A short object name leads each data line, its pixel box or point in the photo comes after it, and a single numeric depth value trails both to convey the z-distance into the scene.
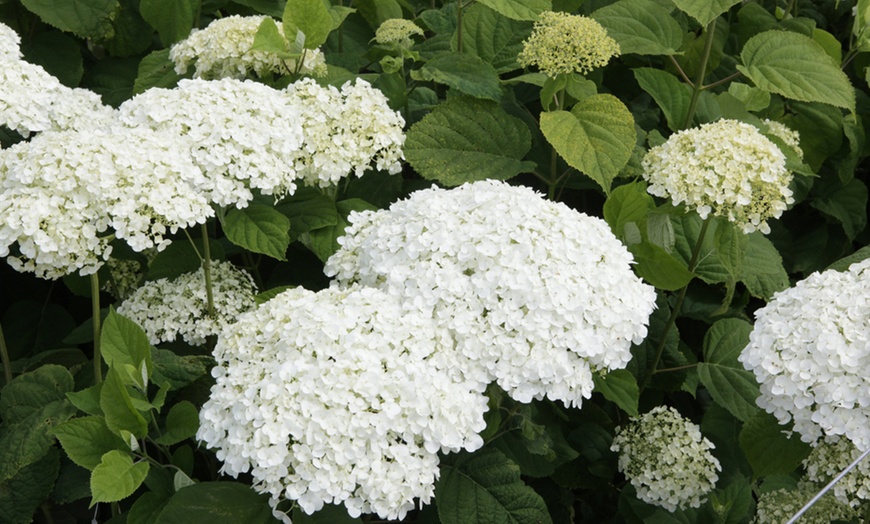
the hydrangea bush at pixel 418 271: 1.45
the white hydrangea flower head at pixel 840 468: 1.52
